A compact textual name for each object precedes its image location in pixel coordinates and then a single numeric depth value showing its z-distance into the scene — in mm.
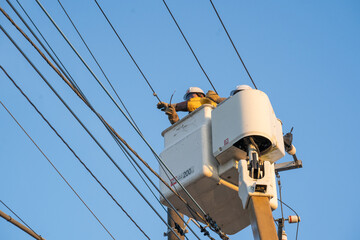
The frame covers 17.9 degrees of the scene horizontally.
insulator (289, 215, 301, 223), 14531
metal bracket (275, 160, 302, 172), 14390
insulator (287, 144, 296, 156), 12449
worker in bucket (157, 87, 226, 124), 11982
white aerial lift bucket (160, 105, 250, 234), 9955
